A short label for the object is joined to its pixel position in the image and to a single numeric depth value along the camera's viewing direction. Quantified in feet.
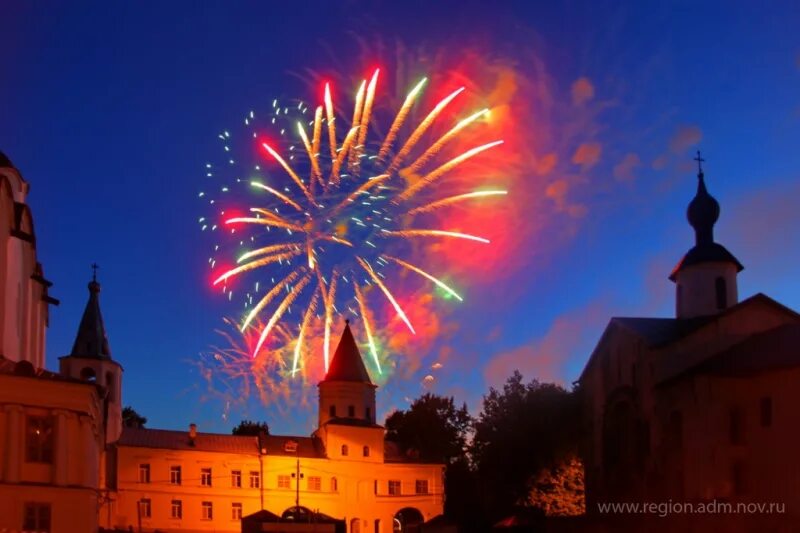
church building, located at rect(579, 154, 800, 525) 118.21
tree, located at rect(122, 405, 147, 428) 308.19
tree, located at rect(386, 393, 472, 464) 275.39
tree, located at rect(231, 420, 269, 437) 300.11
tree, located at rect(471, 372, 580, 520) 170.71
